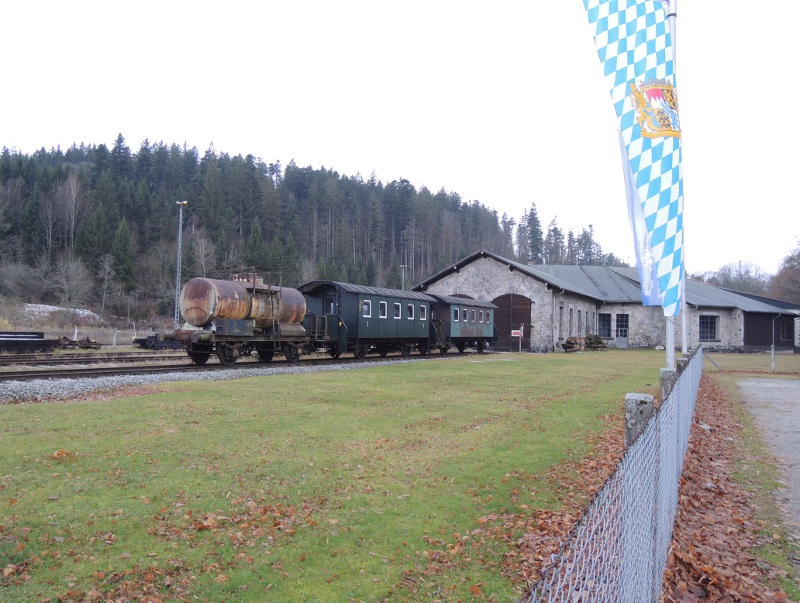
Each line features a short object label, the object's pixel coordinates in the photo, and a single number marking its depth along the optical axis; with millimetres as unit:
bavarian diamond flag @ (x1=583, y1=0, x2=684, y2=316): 7949
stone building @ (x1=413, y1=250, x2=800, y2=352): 38656
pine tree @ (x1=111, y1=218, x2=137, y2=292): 61625
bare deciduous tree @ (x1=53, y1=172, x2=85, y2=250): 67125
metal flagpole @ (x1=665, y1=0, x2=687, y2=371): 9291
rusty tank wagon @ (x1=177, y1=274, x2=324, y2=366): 19156
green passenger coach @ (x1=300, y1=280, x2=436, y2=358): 24500
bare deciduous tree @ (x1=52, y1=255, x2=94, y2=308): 49281
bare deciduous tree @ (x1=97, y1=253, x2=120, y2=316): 56750
